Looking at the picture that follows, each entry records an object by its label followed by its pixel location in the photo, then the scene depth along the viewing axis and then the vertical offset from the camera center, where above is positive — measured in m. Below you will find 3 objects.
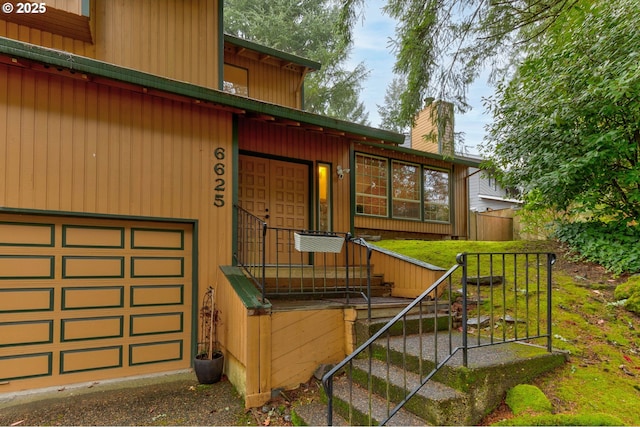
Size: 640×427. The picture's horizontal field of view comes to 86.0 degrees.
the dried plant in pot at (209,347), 4.14 -1.65
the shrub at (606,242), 5.16 -0.30
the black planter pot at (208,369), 4.13 -1.77
